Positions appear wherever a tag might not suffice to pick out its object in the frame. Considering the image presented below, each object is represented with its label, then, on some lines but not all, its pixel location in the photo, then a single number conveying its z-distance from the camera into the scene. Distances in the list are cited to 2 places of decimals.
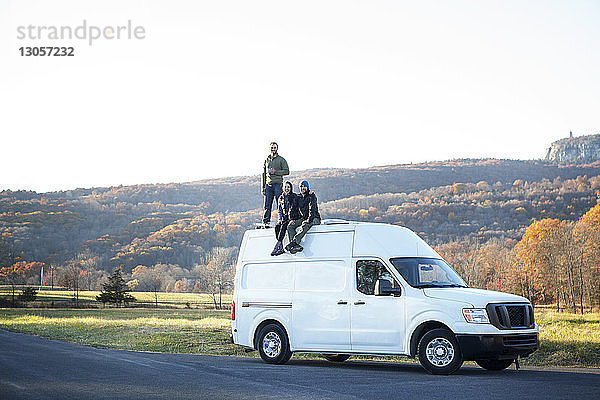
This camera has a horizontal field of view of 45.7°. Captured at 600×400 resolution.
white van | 14.34
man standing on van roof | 20.98
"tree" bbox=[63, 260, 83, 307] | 110.31
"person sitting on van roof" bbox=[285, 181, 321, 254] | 17.48
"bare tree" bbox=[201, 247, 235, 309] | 89.44
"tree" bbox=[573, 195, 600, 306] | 61.49
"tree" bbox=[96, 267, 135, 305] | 84.62
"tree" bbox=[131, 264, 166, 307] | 115.70
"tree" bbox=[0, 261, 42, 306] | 104.94
